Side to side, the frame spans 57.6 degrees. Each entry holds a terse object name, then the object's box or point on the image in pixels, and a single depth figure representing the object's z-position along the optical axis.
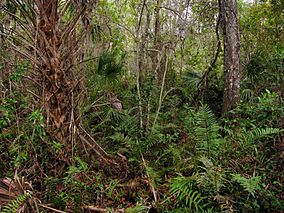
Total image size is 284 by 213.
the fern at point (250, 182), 2.37
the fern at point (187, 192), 2.50
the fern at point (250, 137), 2.94
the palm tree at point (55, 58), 3.10
